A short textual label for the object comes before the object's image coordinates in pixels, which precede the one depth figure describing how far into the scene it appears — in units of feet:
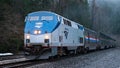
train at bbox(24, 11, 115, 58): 65.82
